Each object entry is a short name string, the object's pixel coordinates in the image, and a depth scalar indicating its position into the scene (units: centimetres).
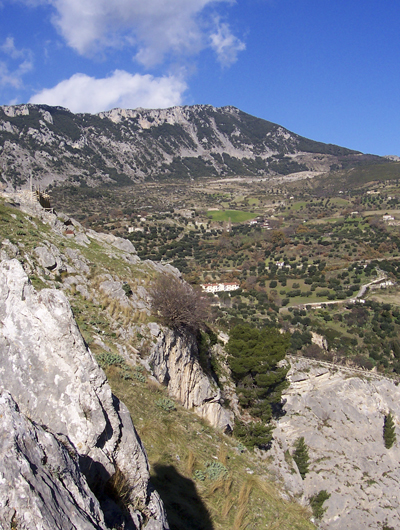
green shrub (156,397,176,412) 951
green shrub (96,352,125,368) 971
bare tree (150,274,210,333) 1484
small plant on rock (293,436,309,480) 1997
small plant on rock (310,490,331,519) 1800
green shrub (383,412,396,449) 2608
